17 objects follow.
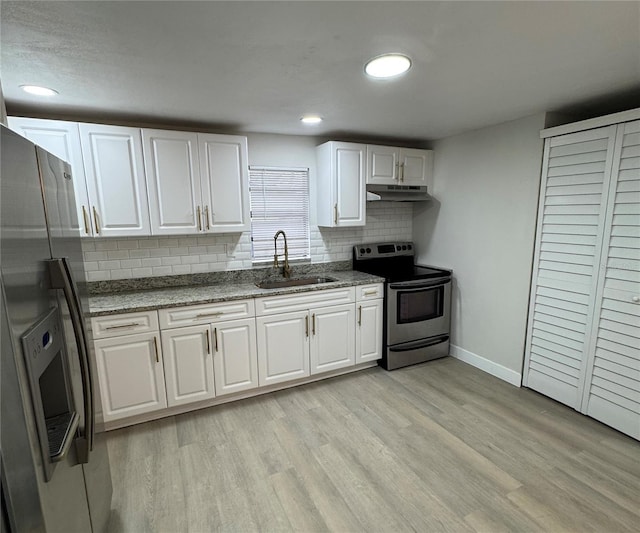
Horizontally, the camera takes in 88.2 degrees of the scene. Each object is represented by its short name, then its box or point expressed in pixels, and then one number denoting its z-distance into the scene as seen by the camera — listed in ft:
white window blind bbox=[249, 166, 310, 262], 10.56
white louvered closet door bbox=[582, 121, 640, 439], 6.97
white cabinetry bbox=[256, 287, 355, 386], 9.16
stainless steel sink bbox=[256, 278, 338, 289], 10.39
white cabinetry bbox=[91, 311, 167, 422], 7.50
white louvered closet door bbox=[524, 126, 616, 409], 7.59
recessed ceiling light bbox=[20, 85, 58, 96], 6.16
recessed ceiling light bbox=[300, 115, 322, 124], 8.53
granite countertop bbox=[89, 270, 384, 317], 7.69
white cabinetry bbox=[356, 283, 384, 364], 10.36
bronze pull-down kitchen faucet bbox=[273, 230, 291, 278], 10.55
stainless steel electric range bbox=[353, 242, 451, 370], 10.62
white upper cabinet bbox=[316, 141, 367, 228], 10.43
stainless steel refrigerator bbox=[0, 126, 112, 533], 2.67
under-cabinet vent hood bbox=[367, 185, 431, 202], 10.95
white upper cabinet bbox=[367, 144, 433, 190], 10.94
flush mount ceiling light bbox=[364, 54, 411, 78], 5.24
